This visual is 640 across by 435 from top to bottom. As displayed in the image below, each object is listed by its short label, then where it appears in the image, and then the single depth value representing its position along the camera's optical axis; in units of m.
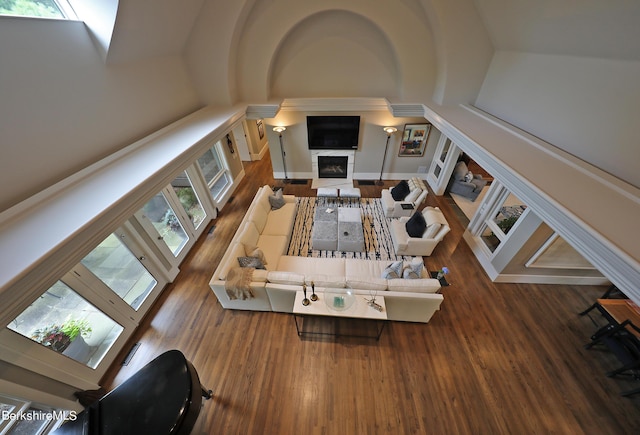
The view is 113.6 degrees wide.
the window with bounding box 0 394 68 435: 1.99
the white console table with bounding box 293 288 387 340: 2.85
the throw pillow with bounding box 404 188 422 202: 5.14
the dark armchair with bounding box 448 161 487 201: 5.96
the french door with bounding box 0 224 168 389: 2.22
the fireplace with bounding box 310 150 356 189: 6.52
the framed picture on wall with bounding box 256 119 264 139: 8.23
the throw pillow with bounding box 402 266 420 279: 3.41
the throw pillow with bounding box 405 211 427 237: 4.36
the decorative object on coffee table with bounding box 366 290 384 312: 2.91
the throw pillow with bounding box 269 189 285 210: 5.17
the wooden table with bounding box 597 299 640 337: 2.83
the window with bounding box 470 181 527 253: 3.91
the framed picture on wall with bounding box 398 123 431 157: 5.96
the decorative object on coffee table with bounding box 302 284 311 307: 2.97
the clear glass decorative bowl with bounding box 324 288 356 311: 2.95
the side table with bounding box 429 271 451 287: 3.33
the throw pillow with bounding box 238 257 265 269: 3.52
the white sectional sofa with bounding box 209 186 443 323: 3.13
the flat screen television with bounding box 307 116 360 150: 5.88
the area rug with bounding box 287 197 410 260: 4.57
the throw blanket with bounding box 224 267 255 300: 3.20
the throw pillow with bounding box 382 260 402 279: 3.52
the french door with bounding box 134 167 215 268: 3.84
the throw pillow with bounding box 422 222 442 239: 4.21
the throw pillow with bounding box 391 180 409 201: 5.40
